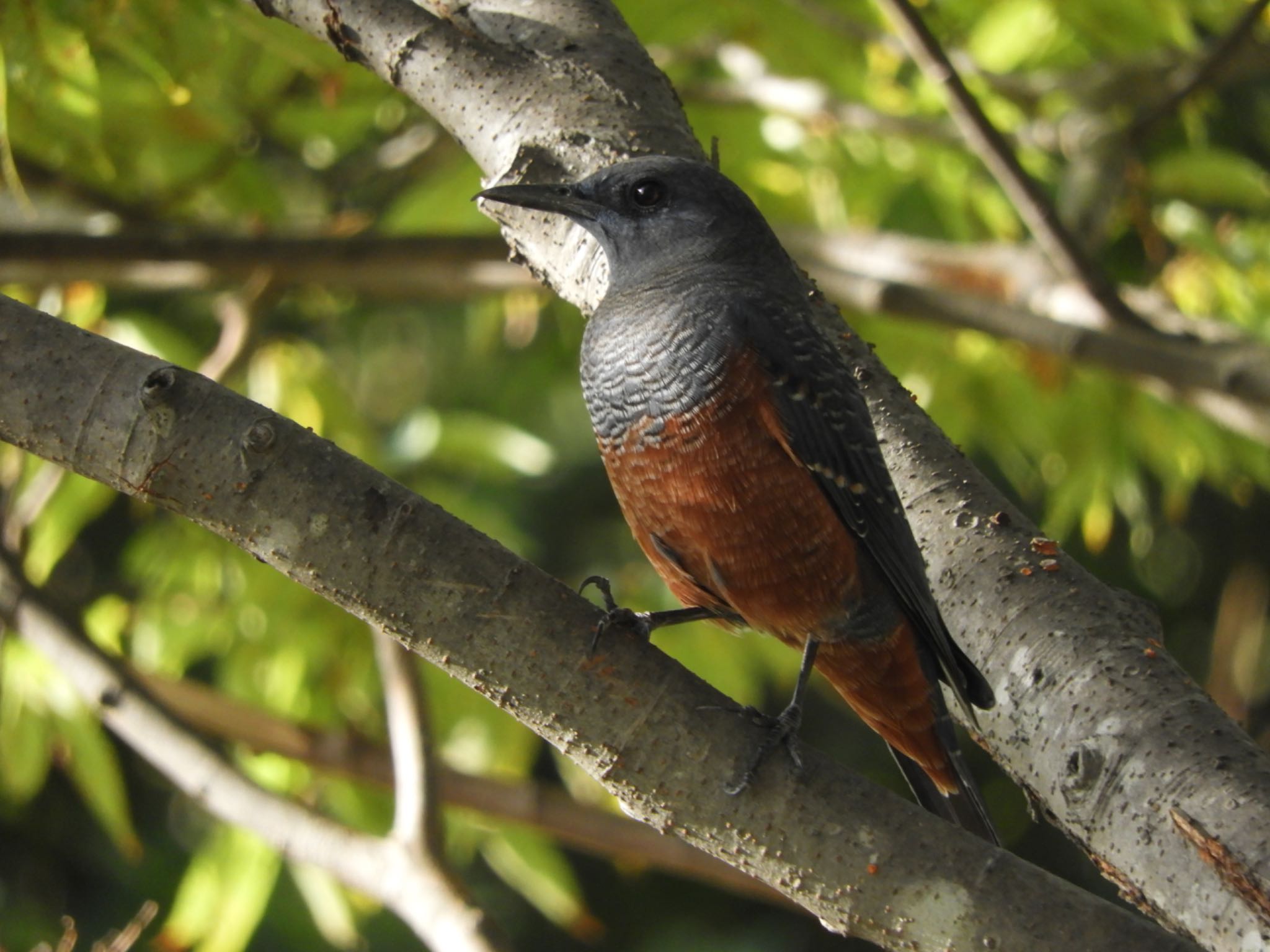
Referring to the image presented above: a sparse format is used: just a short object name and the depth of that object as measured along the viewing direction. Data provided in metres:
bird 5.17
